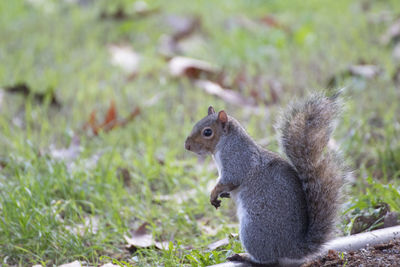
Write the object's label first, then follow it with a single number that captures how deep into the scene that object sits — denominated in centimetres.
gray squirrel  428
